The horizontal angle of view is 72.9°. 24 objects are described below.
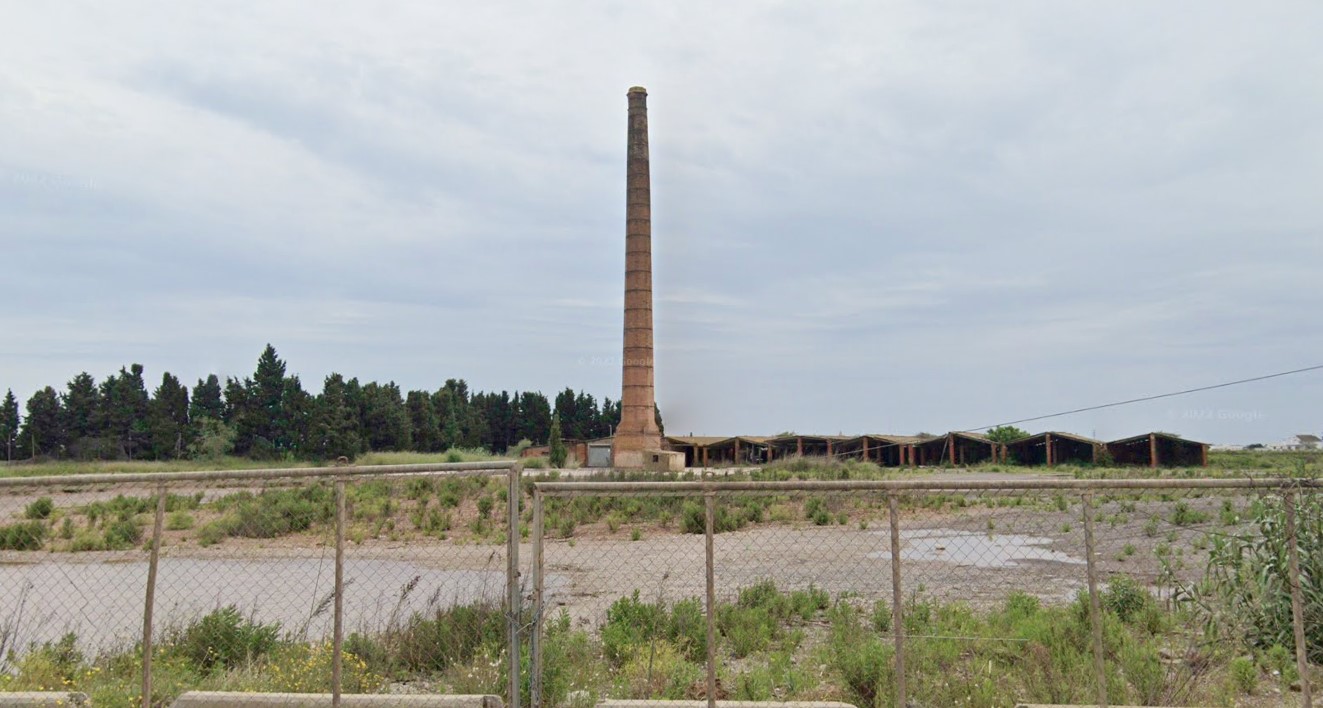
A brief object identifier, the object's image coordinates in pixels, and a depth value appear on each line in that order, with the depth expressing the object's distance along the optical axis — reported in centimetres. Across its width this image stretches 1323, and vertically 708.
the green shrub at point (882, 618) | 1012
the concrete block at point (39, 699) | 623
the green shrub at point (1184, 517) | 2083
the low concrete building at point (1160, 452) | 5391
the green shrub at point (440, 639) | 818
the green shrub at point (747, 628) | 930
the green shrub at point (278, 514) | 2041
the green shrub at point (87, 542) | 2050
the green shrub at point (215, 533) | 1995
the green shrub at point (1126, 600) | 992
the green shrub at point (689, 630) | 905
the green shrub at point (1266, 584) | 782
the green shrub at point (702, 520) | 2345
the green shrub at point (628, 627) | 851
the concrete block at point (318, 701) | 605
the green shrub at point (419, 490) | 2833
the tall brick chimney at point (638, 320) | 4981
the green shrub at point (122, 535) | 2095
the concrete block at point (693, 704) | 601
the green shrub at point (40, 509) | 2195
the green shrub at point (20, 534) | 2028
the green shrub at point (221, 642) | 834
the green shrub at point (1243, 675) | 730
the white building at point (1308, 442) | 4841
